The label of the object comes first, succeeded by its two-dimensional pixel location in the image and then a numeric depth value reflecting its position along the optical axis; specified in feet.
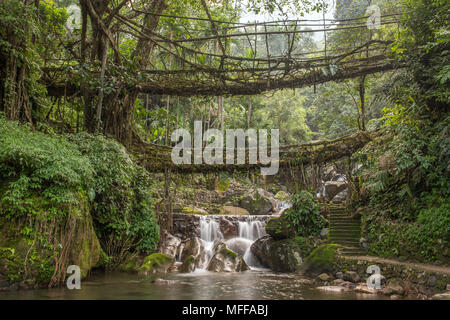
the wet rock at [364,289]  21.84
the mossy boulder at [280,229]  37.42
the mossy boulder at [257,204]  61.31
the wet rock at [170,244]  37.32
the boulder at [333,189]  56.03
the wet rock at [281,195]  68.88
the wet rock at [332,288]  22.68
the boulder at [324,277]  26.63
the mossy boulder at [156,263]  28.52
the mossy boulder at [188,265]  32.50
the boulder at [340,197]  56.55
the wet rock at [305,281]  25.90
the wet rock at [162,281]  23.91
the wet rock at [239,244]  42.57
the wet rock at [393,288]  20.89
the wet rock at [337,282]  25.07
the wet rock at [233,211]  58.03
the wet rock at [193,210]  51.62
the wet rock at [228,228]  46.70
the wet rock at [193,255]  32.94
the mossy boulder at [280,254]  34.19
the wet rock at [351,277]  24.89
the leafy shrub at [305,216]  37.24
